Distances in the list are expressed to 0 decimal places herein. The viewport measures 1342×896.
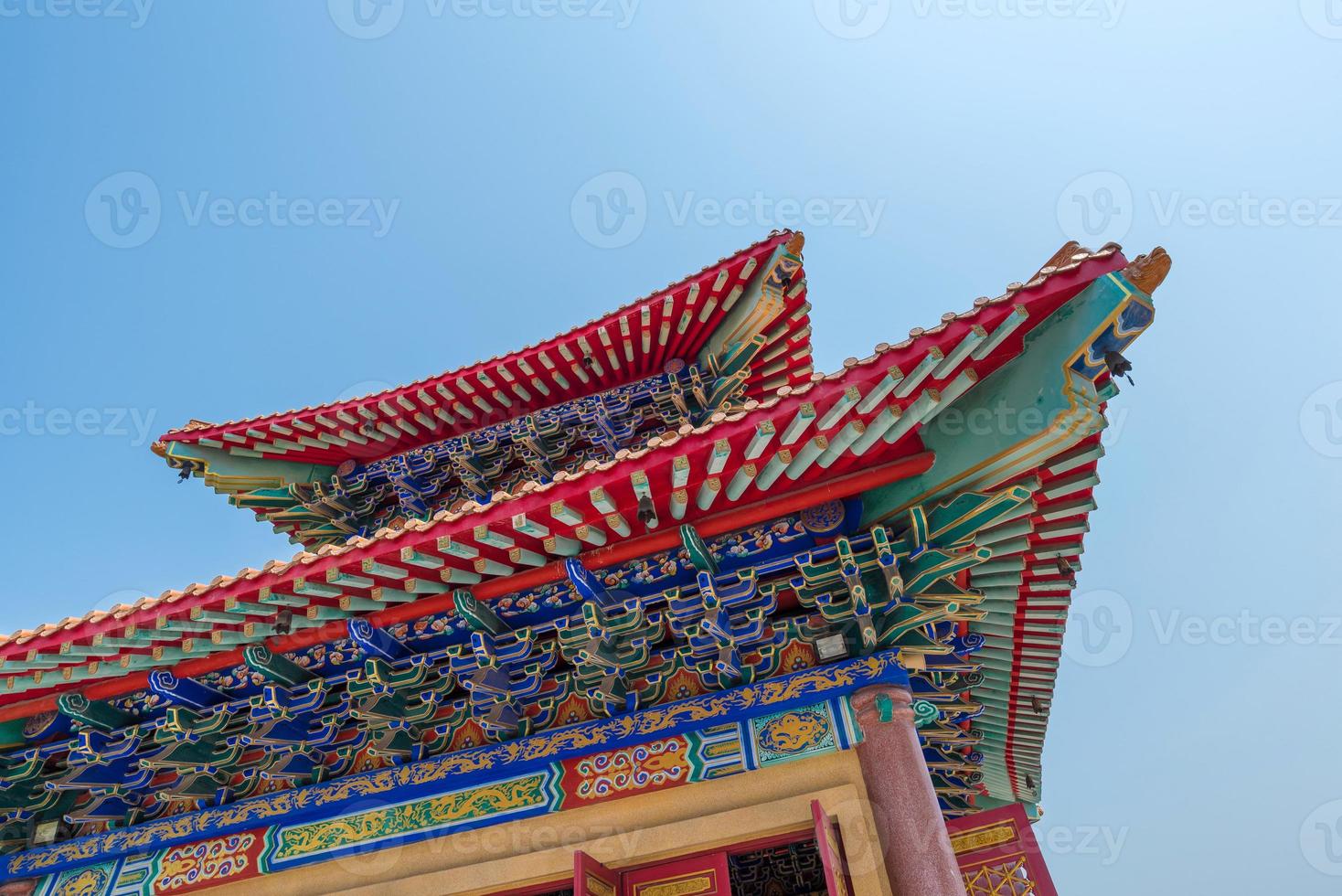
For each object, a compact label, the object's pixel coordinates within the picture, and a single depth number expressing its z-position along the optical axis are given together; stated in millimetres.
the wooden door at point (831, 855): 4078
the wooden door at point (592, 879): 4418
